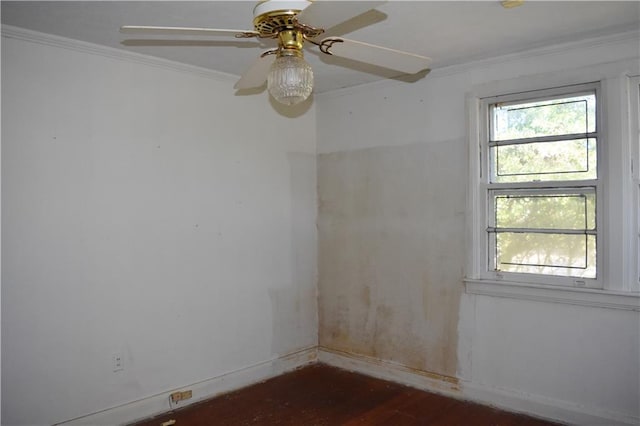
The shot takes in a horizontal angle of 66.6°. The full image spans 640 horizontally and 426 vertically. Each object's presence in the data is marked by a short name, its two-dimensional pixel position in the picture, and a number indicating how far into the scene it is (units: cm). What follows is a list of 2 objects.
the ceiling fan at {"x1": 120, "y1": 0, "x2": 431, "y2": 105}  162
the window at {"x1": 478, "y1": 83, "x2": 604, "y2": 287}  316
